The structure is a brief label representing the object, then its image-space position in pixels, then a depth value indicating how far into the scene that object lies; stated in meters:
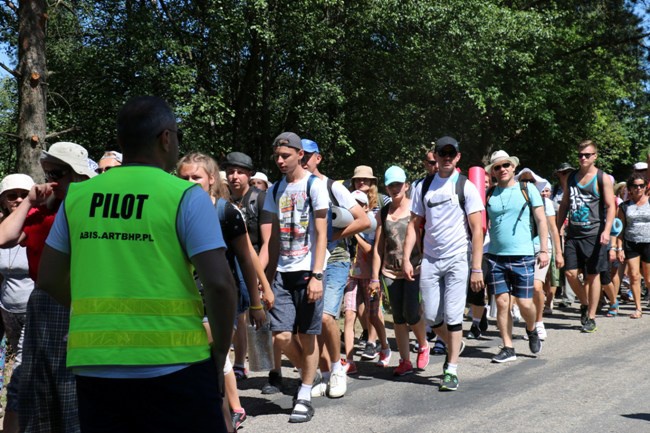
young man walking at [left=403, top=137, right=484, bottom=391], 7.20
